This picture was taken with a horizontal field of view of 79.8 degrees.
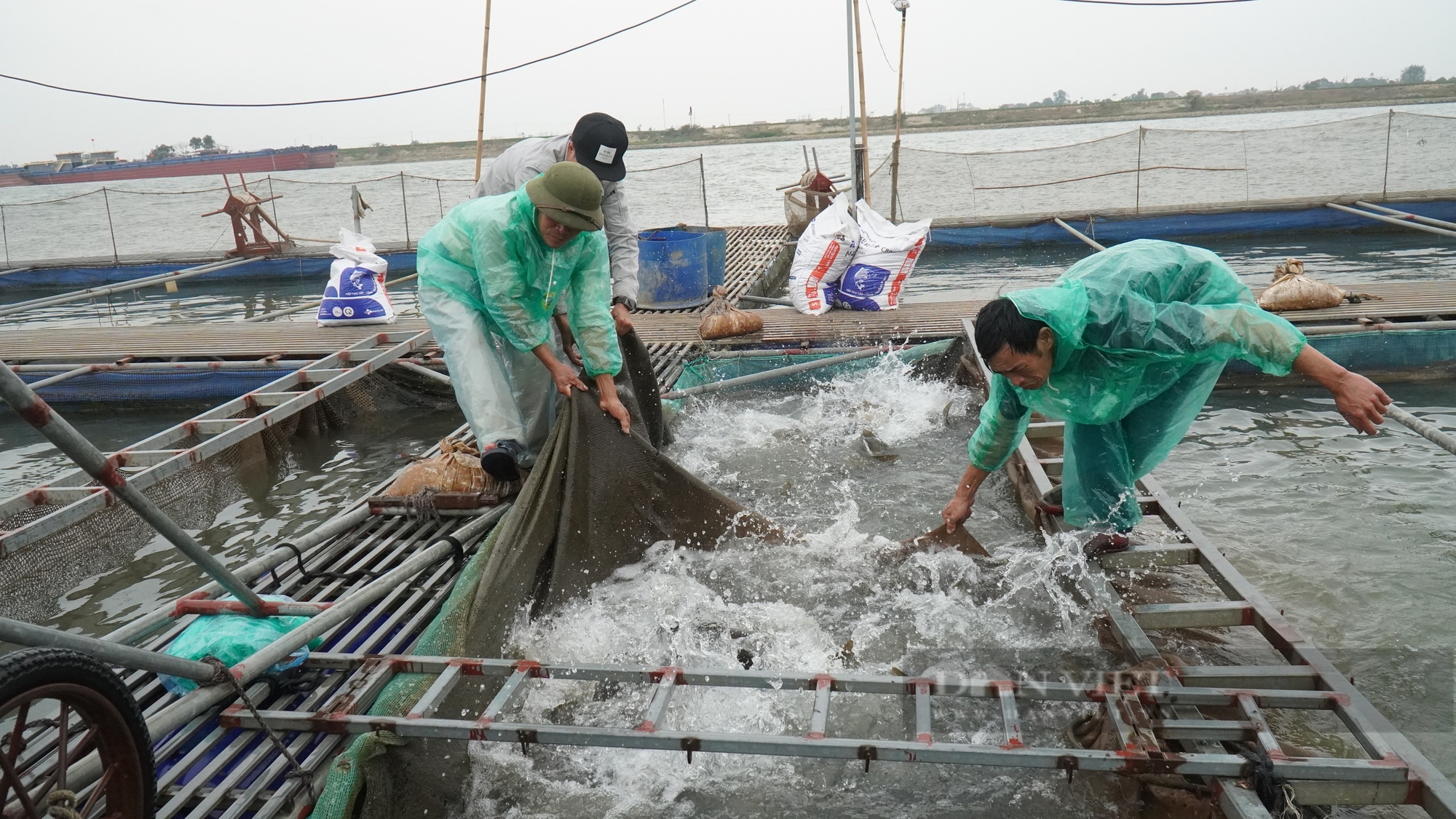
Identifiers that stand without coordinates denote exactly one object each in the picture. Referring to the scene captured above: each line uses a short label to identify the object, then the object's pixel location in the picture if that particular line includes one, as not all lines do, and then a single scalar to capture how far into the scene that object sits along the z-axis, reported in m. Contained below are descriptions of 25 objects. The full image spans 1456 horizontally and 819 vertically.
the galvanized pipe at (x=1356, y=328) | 6.01
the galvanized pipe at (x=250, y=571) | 2.61
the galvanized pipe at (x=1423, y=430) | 3.17
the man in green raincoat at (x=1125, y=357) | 2.37
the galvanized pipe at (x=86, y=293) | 8.30
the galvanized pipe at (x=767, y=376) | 5.43
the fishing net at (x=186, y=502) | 3.90
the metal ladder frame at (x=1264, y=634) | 1.95
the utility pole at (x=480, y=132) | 7.98
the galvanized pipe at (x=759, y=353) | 6.39
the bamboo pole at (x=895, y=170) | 11.69
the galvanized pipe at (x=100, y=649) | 1.58
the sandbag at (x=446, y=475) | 3.84
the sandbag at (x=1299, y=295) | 6.61
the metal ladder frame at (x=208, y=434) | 3.90
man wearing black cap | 4.13
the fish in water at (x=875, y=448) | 4.88
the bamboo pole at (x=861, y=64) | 9.68
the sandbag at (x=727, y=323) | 6.84
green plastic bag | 2.41
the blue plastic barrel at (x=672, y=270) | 8.26
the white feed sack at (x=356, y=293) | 7.48
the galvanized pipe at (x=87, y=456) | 1.57
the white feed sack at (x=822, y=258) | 7.48
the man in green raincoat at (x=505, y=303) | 3.45
